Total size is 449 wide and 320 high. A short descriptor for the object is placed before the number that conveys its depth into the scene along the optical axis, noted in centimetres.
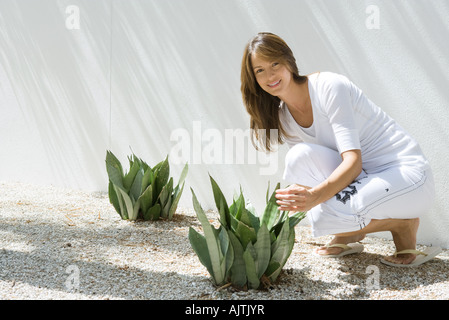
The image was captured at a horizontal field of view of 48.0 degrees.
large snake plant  197
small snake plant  315
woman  223
